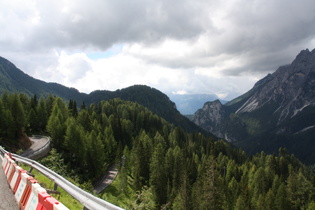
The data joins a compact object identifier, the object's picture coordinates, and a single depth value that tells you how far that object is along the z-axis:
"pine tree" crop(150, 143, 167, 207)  61.99
